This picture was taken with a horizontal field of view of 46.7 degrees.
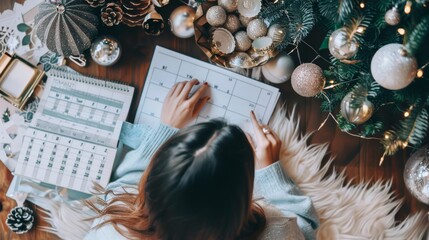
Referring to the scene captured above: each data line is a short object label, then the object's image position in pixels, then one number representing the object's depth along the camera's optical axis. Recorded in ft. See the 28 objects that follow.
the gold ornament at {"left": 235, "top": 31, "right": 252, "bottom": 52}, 3.35
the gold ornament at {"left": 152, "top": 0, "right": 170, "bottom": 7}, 3.44
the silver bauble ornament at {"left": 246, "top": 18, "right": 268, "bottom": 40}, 3.26
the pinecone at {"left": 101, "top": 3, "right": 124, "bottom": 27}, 3.42
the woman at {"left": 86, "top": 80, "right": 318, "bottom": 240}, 2.27
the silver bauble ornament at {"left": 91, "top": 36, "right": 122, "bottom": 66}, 3.47
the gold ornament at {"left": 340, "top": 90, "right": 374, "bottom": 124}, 2.91
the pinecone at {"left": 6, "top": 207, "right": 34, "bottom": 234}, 3.52
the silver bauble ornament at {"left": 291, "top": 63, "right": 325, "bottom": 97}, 3.17
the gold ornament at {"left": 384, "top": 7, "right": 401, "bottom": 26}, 2.53
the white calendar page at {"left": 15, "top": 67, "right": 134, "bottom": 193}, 3.53
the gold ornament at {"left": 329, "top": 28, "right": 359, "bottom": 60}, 2.69
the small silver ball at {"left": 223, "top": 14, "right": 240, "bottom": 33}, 3.35
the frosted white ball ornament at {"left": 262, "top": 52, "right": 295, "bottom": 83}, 3.38
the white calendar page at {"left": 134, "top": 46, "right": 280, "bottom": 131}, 3.56
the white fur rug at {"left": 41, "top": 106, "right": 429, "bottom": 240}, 3.56
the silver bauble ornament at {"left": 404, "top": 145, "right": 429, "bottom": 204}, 3.27
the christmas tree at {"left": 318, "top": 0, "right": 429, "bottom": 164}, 2.53
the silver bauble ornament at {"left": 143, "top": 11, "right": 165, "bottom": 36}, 3.43
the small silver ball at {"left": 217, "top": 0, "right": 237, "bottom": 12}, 3.29
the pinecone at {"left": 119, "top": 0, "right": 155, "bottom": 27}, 3.40
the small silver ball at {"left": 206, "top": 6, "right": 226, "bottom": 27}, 3.28
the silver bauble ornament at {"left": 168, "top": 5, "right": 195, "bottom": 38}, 3.38
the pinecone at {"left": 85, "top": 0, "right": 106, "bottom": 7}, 3.30
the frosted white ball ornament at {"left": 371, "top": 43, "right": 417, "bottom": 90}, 2.53
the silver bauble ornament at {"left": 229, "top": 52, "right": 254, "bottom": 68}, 3.39
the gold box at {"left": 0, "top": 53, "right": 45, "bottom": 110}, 3.51
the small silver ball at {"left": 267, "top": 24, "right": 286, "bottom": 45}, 3.20
